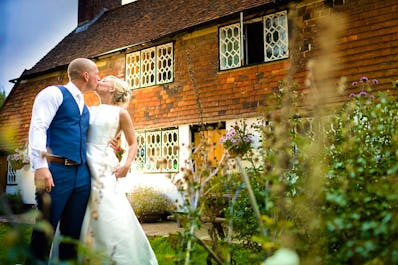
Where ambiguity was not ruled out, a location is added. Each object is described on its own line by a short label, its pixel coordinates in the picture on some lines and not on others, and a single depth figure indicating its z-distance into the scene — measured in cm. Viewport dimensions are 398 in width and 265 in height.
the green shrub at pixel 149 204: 984
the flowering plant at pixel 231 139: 636
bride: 325
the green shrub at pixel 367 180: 148
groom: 295
